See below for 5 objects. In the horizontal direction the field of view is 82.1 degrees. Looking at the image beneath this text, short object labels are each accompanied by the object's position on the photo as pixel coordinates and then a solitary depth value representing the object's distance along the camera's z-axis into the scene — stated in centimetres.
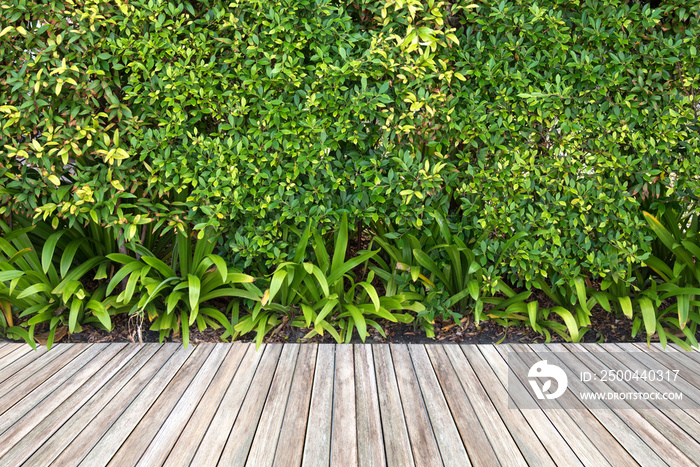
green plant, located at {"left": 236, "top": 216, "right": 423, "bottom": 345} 239
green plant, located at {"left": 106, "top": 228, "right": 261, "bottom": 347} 237
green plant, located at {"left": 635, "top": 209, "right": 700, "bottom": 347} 242
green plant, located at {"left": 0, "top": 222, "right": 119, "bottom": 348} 237
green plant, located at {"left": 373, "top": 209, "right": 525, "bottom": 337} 250
